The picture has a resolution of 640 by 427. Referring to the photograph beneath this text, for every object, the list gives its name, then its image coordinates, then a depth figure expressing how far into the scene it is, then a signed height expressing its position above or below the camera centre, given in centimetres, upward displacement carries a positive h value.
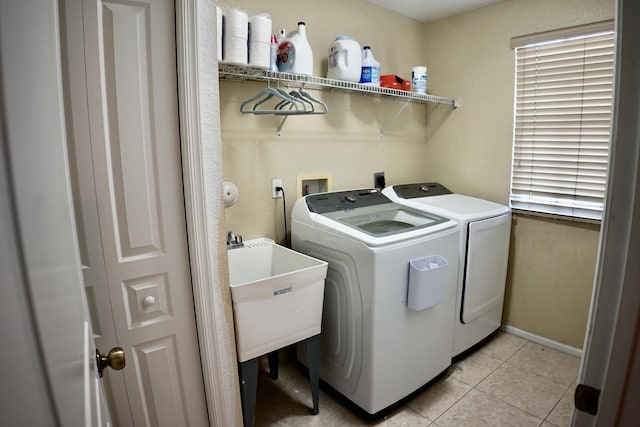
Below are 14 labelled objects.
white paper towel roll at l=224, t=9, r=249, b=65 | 155 +53
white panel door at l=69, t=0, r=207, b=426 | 111 -16
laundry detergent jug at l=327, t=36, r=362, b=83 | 210 +58
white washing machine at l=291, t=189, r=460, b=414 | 173 -72
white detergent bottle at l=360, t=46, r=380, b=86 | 223 +54
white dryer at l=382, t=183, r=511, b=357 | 218 -63
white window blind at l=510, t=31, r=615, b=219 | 216 +20
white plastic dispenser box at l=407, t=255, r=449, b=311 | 177 -64
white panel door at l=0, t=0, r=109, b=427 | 25 -8
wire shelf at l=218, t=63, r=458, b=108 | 170 +42
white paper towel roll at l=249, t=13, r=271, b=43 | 163 +59
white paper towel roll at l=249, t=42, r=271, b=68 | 164 +48
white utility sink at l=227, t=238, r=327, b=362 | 153 -67
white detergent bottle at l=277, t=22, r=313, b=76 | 185 +54
